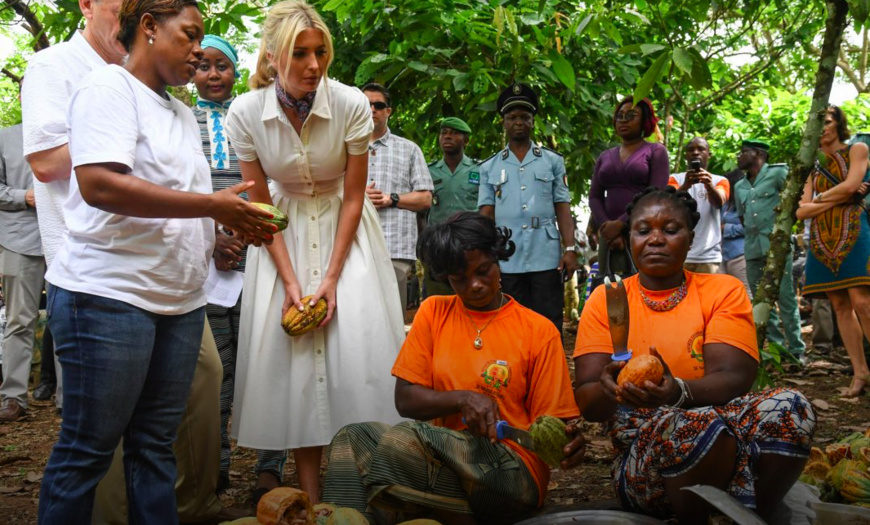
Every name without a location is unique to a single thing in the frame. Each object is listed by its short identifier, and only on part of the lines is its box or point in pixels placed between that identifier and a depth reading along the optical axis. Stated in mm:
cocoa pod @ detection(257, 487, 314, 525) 2383
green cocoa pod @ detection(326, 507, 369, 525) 2494
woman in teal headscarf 3869
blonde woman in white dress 3252
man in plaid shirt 5453
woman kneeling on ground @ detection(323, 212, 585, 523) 2699
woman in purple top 5195
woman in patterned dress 5699
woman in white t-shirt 2191
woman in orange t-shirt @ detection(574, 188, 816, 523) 2459
